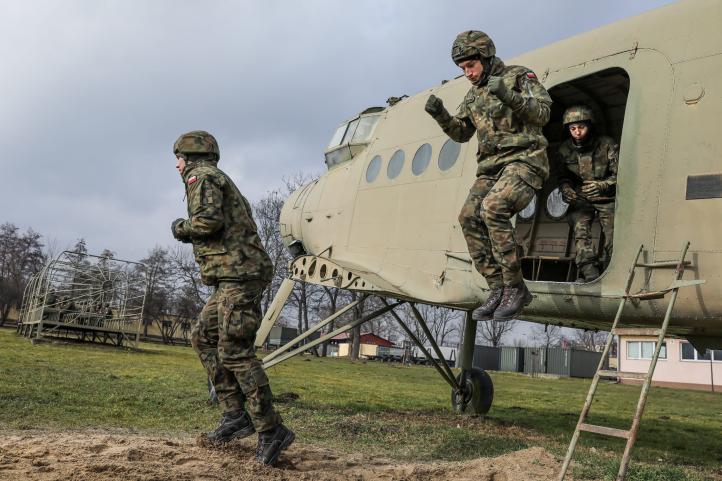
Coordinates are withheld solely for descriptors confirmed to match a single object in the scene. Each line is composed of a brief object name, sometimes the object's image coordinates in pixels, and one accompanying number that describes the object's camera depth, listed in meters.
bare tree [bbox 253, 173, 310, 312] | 44.88
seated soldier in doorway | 7.08
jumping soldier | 5.61
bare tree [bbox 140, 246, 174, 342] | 58.56
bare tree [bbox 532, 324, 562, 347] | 98.66
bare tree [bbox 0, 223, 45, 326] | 59.75
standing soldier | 5.67
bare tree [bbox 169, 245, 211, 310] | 55.84
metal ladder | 4.56
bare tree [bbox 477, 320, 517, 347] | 80.75
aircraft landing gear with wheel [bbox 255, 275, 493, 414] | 10.84
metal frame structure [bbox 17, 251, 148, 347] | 23.92
